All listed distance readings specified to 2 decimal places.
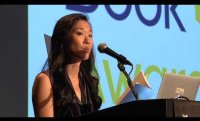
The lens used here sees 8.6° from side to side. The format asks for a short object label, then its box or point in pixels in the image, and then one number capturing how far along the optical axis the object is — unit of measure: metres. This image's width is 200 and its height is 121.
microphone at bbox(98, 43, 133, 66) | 6.54
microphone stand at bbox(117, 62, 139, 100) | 6.54
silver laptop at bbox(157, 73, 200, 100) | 6.65
